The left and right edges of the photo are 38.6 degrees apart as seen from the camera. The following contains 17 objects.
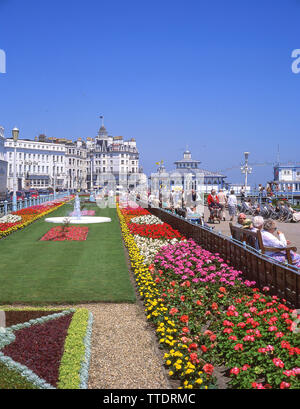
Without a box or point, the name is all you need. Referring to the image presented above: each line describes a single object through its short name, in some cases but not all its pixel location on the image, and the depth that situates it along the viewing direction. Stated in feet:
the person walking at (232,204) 77.77
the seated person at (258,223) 34.88
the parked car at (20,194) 181.67
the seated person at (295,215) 76.28
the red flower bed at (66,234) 62.26
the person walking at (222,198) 76.33
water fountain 91.50
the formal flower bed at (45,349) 17.60
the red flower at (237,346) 18.52
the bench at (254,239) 28.78
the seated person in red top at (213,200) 75.10
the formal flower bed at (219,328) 17.16
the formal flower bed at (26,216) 69.58
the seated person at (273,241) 29.90
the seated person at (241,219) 38.58
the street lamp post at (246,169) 111.55
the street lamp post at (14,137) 100.31
